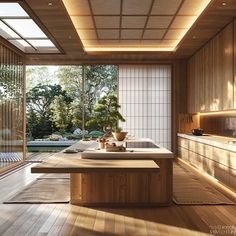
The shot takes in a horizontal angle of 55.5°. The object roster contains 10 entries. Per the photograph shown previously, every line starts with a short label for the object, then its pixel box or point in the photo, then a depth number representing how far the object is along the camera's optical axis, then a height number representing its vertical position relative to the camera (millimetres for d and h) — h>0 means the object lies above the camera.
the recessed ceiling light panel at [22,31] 3308 +1619
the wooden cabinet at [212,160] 3128 -666
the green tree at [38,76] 9998 +1994
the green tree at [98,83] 9528 +1628
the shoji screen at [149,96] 5688 +626
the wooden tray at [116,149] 2556 -324
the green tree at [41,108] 9486 +535
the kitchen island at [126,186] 2661 -789
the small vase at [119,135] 3486 -225
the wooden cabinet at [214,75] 3457 +841
